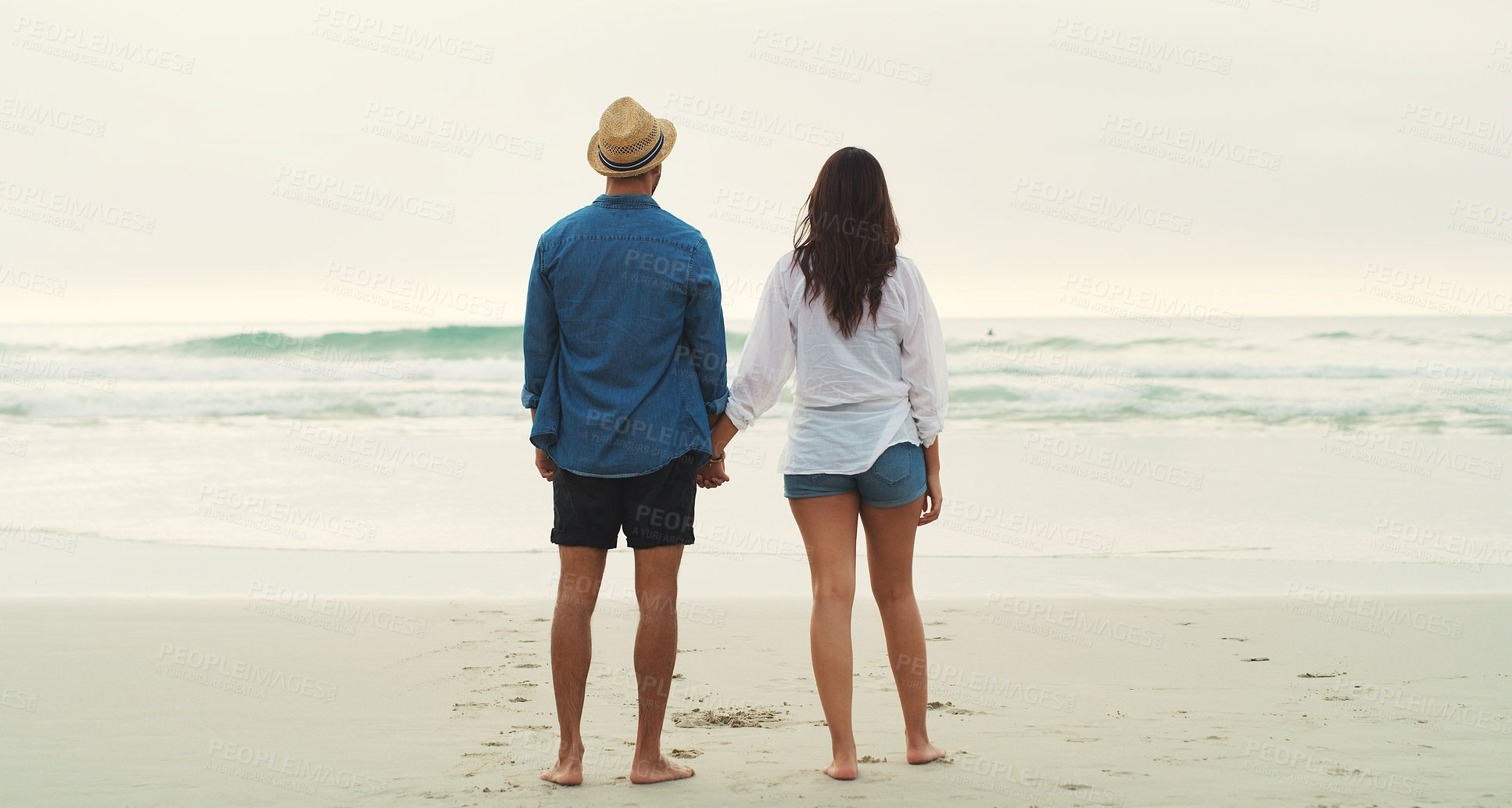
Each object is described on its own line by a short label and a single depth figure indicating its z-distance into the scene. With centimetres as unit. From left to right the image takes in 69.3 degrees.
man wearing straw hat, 288
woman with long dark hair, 298
